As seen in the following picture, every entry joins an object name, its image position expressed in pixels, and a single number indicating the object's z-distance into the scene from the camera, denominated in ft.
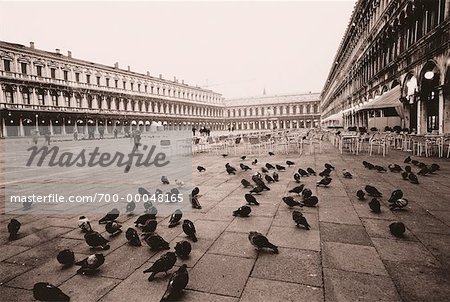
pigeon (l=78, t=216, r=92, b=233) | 13.14
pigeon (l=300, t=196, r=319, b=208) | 15.35
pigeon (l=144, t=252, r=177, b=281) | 8.76
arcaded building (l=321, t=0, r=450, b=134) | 34.94
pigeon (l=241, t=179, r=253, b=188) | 20.69
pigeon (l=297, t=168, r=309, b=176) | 23.34
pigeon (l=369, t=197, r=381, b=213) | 14.12
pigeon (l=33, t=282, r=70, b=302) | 7.69
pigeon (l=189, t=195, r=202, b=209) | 16.24
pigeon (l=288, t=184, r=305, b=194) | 17.38
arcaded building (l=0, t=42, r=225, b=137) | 114.32
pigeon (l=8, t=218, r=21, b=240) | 12.60
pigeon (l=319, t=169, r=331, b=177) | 21.72
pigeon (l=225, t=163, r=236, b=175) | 26.35
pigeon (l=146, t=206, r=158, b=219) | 13.96
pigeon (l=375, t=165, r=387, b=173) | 24.27
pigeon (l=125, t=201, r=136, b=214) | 15.45
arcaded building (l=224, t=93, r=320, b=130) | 269.64
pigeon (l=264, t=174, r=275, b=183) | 21.65
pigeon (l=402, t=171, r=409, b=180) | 21.12
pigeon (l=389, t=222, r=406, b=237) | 11.27
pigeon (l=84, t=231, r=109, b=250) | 11.03
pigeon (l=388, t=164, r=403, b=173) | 23.97
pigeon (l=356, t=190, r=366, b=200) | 16.49
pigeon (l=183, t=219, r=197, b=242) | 11.62
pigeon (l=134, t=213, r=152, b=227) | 13.48
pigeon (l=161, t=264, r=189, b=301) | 7.70
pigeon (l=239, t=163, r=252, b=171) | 27.28
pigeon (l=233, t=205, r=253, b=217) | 14.31
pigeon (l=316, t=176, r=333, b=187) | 19.42
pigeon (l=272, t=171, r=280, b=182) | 22.32
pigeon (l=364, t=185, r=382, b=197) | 16.66
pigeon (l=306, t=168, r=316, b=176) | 23.72
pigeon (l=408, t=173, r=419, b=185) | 19.80
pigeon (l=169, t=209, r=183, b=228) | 13.53
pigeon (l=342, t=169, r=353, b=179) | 22.34
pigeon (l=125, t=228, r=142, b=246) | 11.46
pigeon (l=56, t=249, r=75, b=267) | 9.84
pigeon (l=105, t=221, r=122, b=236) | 12.50
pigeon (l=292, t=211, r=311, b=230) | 12.26
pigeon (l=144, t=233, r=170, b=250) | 10.84
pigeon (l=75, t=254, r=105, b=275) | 9.46
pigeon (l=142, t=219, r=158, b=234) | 12.43
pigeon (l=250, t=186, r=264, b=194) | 18.75
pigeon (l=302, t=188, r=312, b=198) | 15.93
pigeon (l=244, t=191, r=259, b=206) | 16.01
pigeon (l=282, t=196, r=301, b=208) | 15.15
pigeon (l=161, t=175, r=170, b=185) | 22.74
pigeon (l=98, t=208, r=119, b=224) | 13.82
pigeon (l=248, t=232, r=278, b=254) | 10.24
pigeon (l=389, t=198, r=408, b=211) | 14.37
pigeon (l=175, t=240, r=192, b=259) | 10.09
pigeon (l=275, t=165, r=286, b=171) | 26.66
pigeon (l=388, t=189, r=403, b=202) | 14.88
